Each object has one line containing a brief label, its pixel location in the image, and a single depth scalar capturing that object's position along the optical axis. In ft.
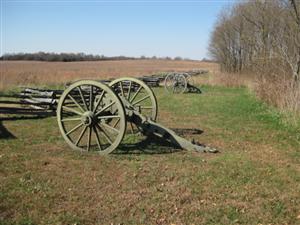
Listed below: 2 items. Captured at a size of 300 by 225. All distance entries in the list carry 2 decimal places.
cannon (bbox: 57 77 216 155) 26.40
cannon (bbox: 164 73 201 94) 86.94
